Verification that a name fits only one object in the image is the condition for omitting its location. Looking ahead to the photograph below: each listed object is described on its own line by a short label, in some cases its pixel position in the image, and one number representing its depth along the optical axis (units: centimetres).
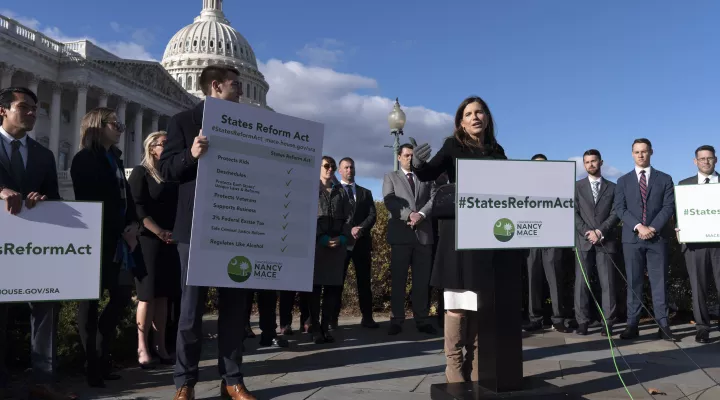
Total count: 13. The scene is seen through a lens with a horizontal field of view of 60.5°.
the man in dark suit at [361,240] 825
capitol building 5341
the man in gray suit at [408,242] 783
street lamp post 1623
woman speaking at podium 419
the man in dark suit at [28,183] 431
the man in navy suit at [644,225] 736
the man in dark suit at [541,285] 807
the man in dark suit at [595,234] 775
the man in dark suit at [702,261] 730
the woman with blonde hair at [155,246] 586
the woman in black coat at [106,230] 496
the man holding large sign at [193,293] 425
